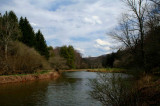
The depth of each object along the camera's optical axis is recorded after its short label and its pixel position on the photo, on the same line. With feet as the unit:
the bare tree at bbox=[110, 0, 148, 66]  46.26
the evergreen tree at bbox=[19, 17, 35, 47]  107.05
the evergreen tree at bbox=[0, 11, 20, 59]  80.38
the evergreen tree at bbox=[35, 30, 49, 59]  129.18
